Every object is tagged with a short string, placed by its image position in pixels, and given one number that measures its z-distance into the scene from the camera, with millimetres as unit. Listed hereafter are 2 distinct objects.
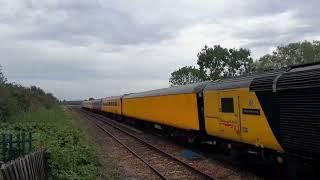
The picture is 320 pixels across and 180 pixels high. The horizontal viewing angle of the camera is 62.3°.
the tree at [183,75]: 53571
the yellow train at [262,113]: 5495
